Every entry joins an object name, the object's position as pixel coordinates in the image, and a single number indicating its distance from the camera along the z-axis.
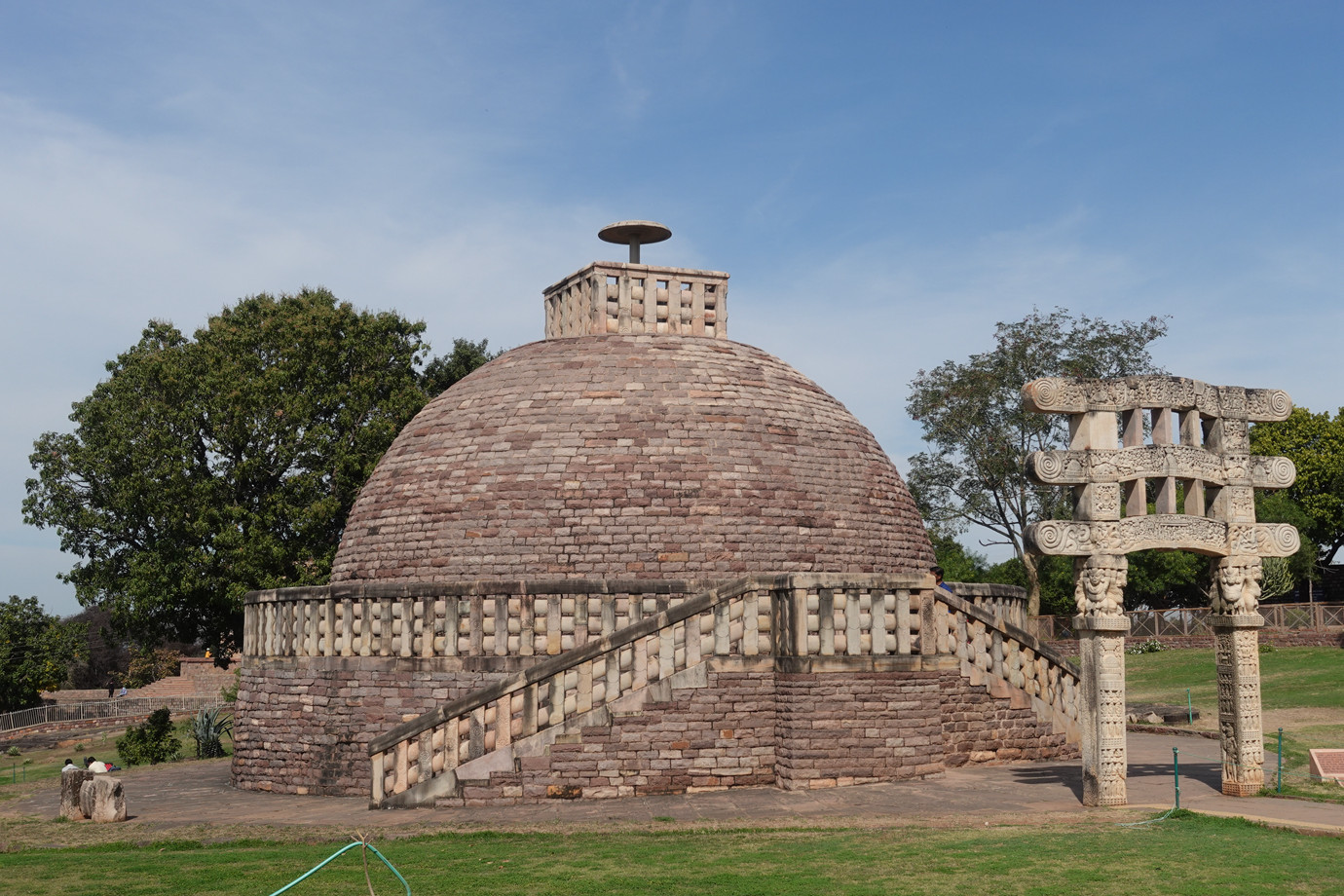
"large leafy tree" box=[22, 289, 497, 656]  30.70
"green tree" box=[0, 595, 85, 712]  43.91
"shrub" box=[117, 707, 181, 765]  25.70
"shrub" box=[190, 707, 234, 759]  24.94
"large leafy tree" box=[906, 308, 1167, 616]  41.00
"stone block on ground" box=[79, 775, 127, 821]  14.30
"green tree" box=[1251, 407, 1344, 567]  49.88
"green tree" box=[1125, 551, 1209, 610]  48.22
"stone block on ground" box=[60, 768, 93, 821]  14.59
